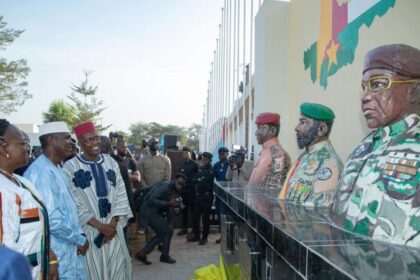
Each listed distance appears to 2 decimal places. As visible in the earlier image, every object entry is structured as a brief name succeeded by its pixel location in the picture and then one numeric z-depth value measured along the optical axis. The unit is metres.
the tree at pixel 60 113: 31.42
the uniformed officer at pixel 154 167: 6.75
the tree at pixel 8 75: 18.45
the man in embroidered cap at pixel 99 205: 3.21
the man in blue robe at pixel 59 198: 2.62
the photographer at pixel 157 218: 5.52
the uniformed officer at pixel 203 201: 6.75
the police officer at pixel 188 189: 7.18
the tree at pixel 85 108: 31.11
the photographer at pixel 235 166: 6.88
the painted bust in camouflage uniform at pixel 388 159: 1.58
